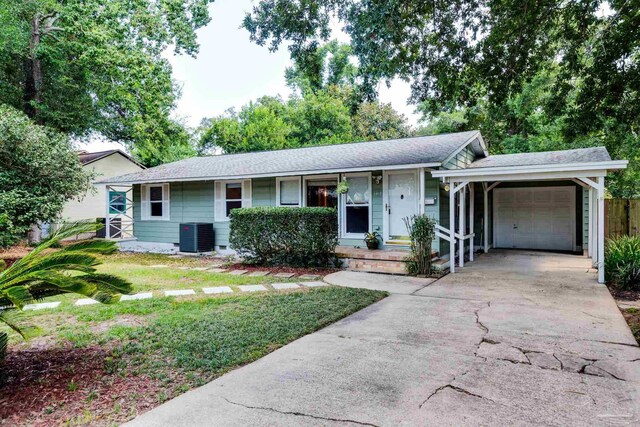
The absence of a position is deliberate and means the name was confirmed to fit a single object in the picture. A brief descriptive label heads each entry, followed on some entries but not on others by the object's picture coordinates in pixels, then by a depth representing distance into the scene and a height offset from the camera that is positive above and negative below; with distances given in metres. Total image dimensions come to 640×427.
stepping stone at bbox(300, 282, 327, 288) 7.24 -1.32
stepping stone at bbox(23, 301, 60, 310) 5.61 -1.32
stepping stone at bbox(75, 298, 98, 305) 5.89 -1.32
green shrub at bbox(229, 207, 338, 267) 8.91 -0.45
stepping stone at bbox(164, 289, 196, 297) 6.54 -1.32
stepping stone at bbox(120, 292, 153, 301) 6.24 -1.32
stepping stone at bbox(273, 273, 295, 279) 8.13 -1.28
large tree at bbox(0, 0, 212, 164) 12.48 +5.76
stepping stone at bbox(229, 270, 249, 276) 8.52 -1.27
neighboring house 17.69 +1.44
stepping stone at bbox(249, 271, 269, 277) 8.38 -1.28
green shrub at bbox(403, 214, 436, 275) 8.13 -0.61
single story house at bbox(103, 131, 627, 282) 8.89 +0.73
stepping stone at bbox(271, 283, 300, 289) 7.15 -1.32
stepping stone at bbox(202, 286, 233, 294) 6.73 -1.32
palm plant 2.94 -0.53
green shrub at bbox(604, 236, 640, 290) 7.00 -0.95
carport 8.75 +0.21
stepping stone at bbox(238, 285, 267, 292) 6.90 -1.32
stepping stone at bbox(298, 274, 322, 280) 8.02 -1.29
